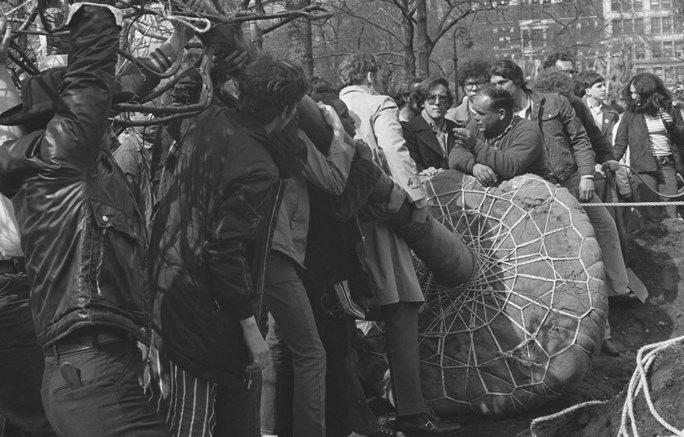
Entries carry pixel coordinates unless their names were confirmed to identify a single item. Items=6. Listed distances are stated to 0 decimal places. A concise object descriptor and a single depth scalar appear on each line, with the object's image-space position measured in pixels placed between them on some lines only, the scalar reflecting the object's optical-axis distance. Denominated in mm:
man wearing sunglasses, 6824
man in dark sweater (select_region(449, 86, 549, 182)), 6145
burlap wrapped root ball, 5520
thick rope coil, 3725
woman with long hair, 9250
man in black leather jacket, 3057
